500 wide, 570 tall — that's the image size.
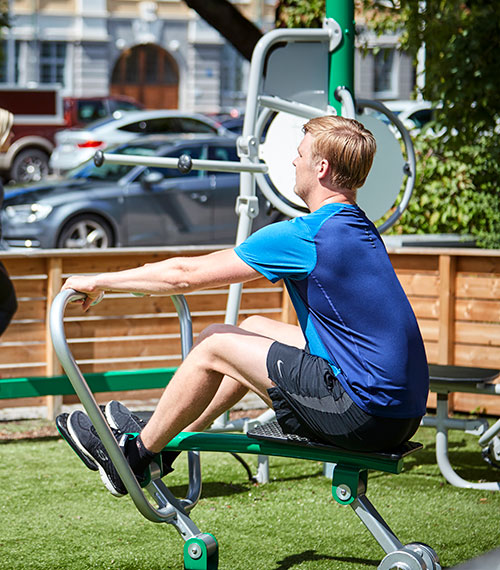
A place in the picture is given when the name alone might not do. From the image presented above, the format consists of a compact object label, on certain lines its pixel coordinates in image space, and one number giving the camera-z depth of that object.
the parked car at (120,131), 34.51
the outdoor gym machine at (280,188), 5.29
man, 5.17
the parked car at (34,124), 38.96
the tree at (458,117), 12.05
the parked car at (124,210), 19.75
